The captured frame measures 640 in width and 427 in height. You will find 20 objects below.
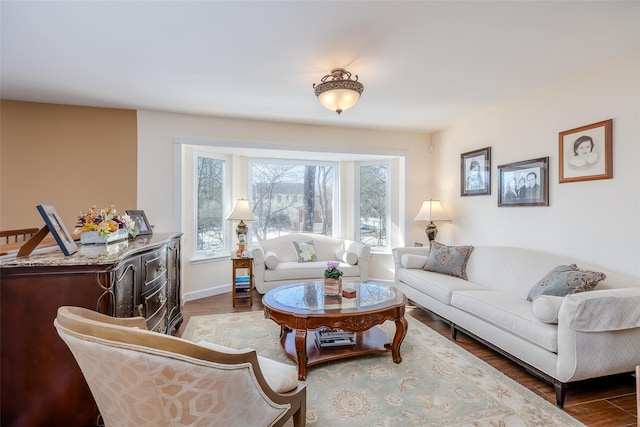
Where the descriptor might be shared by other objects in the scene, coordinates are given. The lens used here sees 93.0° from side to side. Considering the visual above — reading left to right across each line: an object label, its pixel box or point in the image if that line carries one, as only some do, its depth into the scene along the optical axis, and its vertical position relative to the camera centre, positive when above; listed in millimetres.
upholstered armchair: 985 -567
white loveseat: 4180 -720
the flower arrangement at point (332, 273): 2789 -566
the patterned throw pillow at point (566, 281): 2299 -550
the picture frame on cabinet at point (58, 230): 1660 -104
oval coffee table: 2316 -833
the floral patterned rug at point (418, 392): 1867 -1263
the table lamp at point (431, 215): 4484 -47
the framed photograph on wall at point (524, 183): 3189 +326
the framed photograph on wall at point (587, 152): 2611 +545
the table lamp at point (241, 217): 4348 -76
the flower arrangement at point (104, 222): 2152 -82
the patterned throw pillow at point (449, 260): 3635 -587
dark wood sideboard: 1572 -642
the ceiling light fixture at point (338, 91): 2470 +1001
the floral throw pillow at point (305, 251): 4719 -622
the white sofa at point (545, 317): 1964 -806
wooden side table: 4124 -994
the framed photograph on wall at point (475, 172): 3936 +536
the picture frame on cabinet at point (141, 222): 3028 -103
